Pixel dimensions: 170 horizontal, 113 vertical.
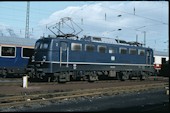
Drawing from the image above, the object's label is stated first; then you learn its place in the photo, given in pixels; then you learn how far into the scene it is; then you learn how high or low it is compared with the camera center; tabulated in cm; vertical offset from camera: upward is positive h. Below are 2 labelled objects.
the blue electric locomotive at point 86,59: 2590 +37
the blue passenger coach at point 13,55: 2998 +68
